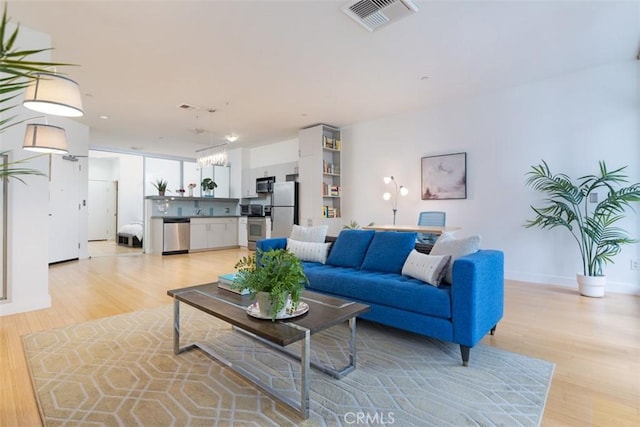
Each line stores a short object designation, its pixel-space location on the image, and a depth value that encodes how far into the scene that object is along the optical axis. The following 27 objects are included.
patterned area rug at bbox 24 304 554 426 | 1.60
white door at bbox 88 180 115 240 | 9.93
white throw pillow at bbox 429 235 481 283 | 2.44
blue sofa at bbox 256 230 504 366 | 2.10
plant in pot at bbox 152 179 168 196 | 8.15
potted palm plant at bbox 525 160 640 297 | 3.69
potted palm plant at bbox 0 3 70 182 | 0.82
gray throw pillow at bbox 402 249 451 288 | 2.39
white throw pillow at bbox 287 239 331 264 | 3.51
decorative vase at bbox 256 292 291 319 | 1.80
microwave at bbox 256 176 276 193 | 7.95
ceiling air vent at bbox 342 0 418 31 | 2.65
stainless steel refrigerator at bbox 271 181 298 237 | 6.81
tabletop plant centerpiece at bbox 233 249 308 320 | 1.79
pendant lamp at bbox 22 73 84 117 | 1.97
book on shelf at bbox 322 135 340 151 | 6.26
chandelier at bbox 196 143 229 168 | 5.61
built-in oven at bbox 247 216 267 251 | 7.88
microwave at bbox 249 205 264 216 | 8.21
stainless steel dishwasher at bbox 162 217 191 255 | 7.34
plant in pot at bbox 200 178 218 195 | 8.87
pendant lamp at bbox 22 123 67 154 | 2.69
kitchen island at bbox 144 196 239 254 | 7.52
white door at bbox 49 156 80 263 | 5.75
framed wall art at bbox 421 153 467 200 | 5.00
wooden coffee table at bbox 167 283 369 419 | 1.61
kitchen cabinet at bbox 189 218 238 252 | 7.81
